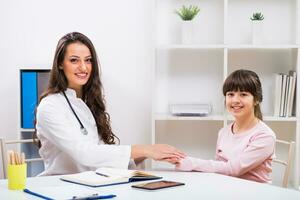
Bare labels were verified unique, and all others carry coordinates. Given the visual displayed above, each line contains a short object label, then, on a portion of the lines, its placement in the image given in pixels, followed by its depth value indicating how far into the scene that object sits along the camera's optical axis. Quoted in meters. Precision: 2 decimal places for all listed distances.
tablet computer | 1.87
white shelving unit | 3.60
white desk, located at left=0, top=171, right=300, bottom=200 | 1.77
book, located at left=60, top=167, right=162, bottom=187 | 1.94
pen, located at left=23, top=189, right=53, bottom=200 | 1.73
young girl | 2.39
